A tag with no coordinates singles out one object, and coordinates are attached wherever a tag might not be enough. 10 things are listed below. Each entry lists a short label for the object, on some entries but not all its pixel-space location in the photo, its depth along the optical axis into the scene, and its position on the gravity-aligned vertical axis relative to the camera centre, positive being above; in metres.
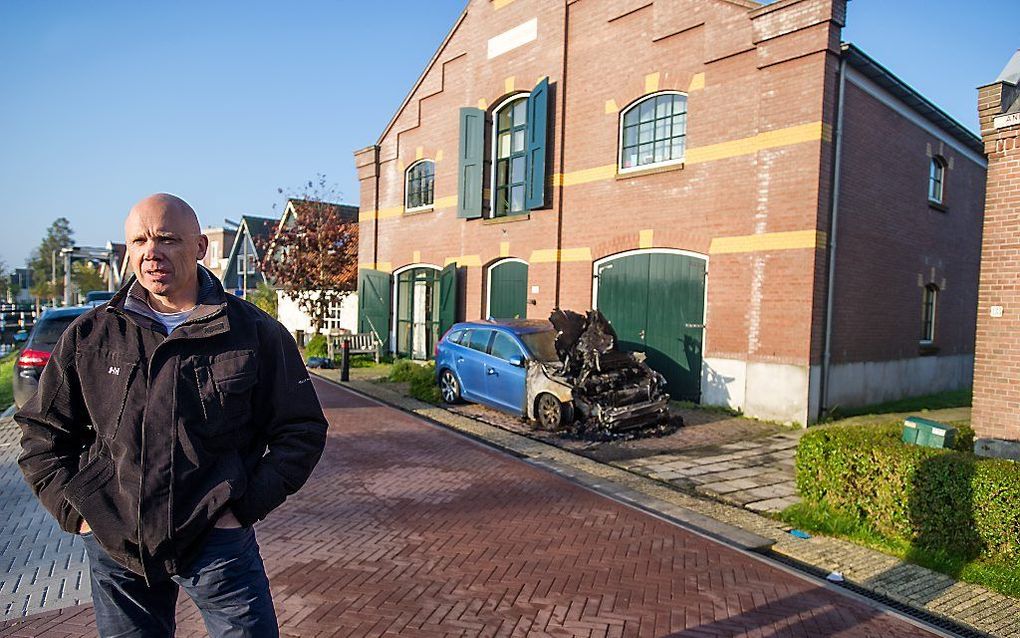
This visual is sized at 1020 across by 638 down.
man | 2.13 -0.52
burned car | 9.38 -1.15
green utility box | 5.79 -1.06
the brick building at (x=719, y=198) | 10.71 +2.06
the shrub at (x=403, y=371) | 14.37 -1.69
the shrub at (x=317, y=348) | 19.39 -1.65
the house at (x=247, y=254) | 36.78 +2.00
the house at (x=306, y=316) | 22.28 -0.90
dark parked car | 8.81 -0.97
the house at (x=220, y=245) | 46.81 +2.96
